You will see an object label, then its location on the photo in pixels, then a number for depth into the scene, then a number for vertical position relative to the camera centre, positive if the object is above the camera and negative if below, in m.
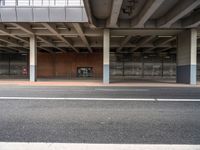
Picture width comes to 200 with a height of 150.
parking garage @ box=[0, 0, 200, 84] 16.98 +3.78
